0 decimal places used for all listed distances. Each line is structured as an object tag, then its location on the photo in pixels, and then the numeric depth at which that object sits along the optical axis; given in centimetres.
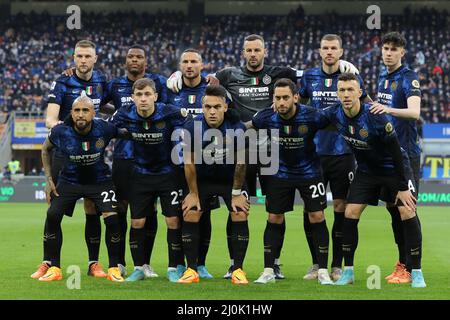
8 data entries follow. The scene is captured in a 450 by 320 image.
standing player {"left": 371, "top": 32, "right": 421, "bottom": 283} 1837
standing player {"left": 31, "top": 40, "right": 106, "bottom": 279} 1969
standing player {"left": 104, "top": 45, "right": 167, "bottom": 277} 1989
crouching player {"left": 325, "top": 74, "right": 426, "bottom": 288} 1730
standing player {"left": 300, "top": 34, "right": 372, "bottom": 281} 1922
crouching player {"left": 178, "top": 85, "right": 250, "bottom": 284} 1805
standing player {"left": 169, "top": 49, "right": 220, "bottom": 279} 1909
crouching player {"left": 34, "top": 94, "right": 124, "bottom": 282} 1867
